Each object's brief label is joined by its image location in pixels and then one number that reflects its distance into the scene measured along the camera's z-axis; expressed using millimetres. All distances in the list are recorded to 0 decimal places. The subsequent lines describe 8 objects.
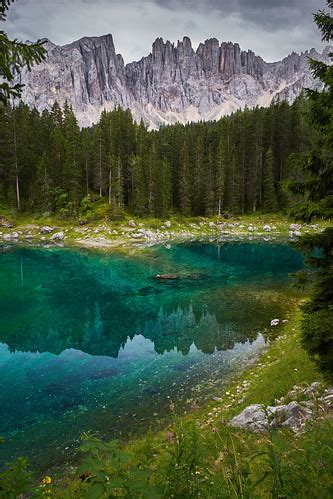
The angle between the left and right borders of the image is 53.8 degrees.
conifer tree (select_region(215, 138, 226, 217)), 70875
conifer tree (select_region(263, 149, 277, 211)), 69500
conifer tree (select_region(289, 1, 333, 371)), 8859
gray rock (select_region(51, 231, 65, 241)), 56656
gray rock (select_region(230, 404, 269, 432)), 9880
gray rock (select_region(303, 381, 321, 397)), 10523
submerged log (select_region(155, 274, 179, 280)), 34219
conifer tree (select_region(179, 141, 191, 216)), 71500
